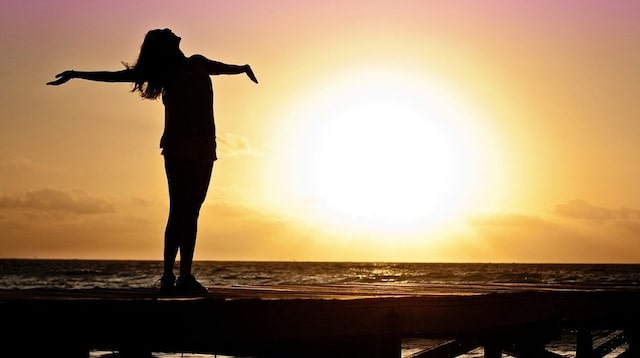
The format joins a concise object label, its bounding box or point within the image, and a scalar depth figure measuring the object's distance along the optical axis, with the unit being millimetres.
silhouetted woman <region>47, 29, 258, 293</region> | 7633
